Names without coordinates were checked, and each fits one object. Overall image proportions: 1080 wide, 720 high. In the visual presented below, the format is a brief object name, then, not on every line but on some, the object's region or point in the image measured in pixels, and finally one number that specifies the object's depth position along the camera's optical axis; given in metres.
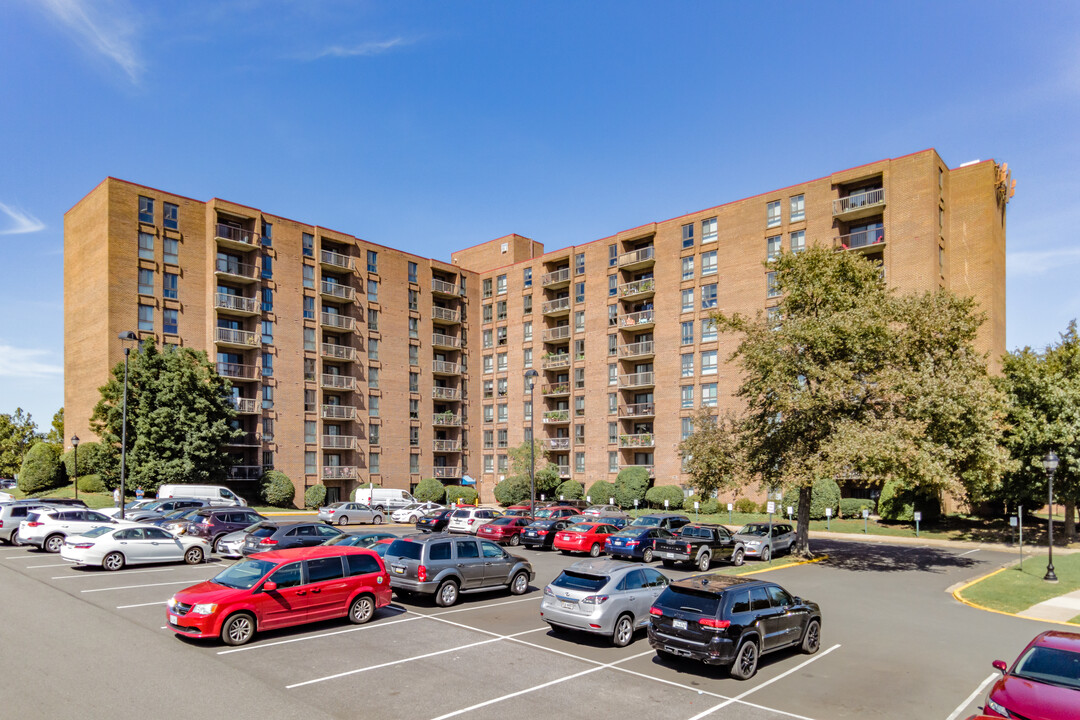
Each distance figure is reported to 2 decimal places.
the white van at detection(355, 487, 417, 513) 52.41
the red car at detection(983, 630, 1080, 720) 8.09
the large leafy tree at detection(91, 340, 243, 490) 47.31
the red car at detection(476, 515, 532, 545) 31.86
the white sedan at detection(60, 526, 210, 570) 21.66
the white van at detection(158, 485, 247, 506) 41.47
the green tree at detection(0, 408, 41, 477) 82.25
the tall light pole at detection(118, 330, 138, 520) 30.62
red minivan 12.85
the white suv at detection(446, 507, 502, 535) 33.78
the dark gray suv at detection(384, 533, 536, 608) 17.20
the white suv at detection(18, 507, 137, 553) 26.16
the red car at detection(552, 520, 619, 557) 28.53
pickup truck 25.09
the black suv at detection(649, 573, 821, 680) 11.66
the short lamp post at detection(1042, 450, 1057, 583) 22.80
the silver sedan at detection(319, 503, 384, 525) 42.56
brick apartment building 49.94
